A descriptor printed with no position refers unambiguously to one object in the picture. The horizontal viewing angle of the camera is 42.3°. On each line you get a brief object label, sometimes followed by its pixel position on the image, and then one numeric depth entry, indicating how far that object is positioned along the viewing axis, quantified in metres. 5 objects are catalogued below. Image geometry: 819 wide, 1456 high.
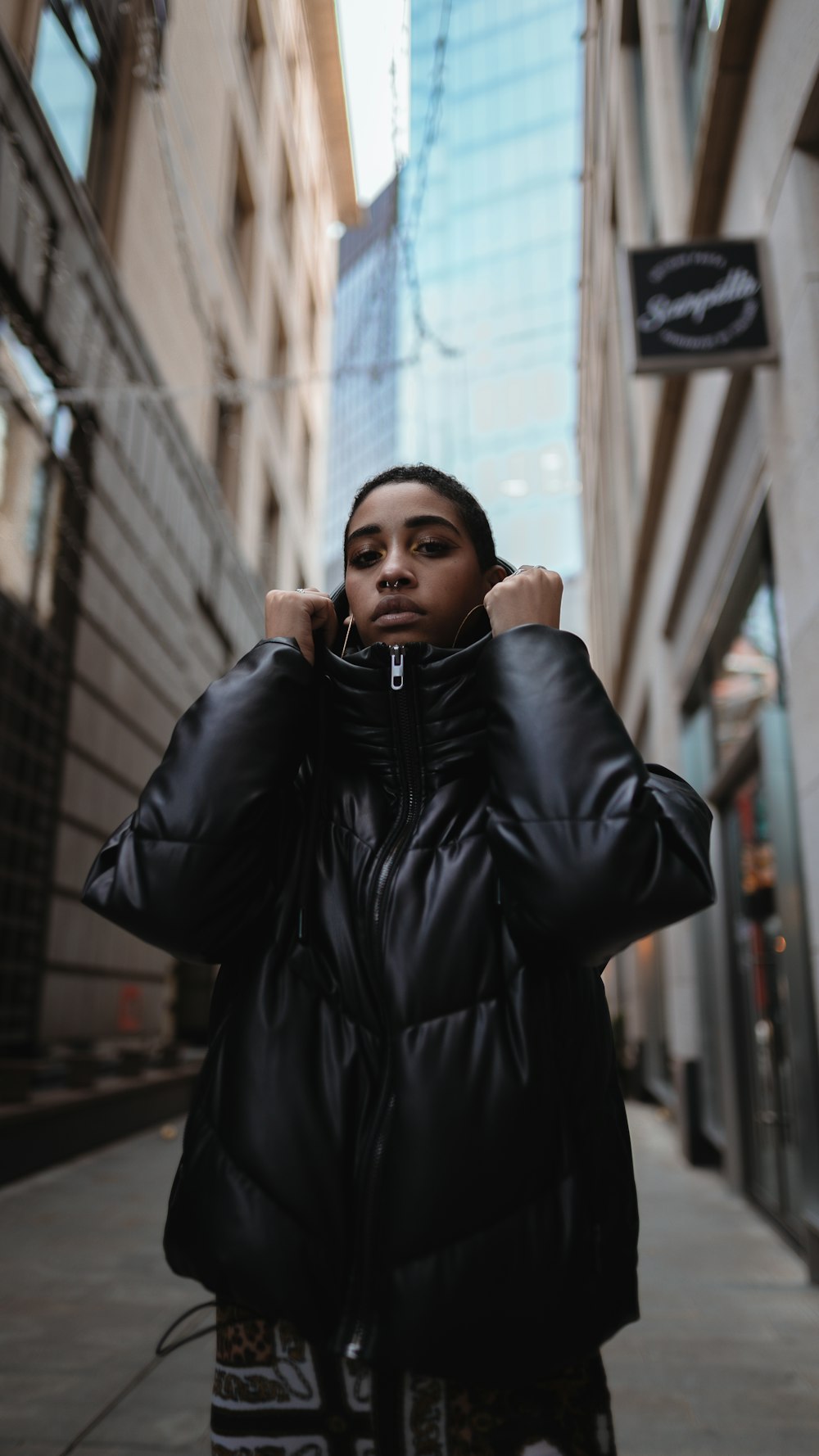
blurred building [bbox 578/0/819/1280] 4.91
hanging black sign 5.32
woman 1.19
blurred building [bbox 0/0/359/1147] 8.25
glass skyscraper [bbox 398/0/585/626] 25.39
